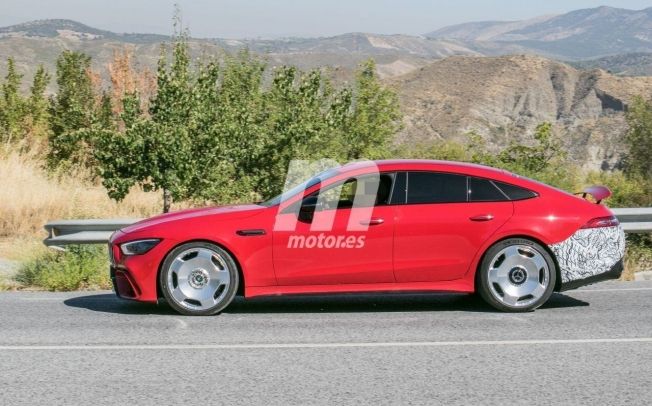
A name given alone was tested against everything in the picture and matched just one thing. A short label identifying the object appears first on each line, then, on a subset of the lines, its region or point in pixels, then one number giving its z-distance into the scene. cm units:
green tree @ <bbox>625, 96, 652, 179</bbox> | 5175
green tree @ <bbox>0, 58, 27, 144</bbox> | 2542
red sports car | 864
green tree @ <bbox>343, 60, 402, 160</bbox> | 2325
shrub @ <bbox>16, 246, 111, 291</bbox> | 1092
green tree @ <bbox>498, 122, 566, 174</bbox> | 2150
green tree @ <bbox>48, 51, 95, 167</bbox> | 2256
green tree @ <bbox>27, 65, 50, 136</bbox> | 2606
